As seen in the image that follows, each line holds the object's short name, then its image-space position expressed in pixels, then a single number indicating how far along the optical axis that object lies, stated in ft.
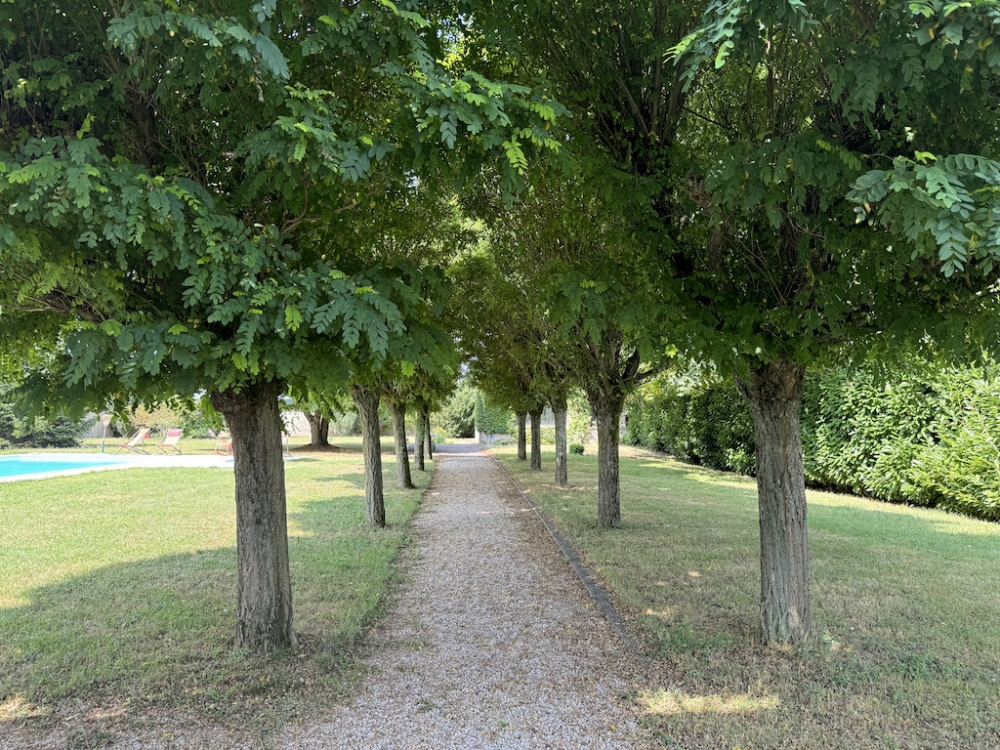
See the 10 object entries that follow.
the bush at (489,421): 147.57
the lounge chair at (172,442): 96.72
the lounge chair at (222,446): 93.28
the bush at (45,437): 101.76
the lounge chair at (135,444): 97.40
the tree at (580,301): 13.48
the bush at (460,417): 158.81
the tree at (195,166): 8.87
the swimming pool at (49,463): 70.63
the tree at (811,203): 7.77
